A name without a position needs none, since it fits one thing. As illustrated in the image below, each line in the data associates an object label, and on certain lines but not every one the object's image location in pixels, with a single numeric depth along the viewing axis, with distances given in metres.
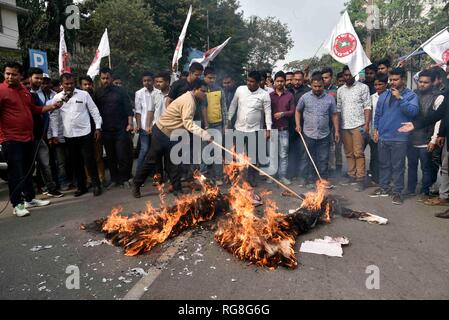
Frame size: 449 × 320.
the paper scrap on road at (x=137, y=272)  3.29
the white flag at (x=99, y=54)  8.35
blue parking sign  8.48
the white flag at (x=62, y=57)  8.97
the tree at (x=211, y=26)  26.47
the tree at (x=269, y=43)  44.62
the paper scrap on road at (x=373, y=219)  4.59
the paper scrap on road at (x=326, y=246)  3.71
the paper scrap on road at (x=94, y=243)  4.01
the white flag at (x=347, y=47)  6.69
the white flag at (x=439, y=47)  7.29
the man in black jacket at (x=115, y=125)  6.67
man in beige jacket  5.68
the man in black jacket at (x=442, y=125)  5.23
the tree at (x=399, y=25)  20.41
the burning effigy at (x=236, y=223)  3.54
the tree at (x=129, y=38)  19.98
